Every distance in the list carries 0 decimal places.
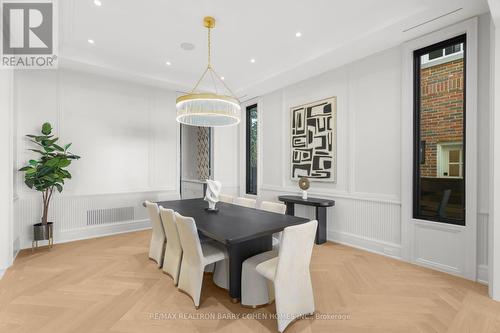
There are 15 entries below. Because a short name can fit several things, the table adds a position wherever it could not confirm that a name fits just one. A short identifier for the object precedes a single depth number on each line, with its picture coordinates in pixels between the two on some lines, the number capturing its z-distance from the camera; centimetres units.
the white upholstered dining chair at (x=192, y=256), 235
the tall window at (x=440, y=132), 306
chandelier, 306
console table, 408
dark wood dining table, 225
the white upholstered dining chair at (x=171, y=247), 279
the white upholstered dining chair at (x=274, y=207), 328
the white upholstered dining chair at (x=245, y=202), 384
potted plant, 370
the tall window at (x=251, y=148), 620
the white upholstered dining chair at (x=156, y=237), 328
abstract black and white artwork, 438
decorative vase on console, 453
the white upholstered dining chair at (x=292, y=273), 197
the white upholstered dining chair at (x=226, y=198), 425
